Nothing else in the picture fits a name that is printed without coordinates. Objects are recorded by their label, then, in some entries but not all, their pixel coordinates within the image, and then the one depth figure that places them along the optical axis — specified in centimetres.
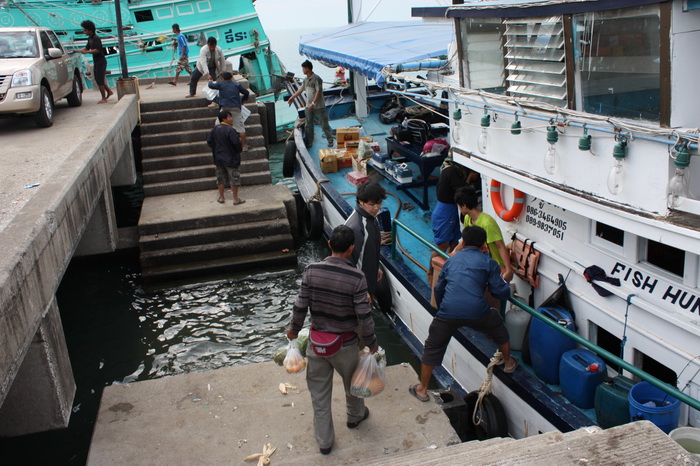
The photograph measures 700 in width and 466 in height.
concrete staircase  982
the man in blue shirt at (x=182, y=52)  1572
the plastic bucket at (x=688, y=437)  388
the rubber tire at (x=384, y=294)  783
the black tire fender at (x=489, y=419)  529
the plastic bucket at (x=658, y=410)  415
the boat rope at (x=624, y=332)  469
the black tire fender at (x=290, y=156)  1338
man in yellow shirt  571
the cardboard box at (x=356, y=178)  1045
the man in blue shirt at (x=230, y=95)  1107
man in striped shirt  413
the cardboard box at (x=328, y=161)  1139
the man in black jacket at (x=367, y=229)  524
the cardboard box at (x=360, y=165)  1067
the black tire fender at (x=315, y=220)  1075
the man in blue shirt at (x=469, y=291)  478
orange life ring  604
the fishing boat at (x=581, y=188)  393
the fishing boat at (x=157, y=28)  2405
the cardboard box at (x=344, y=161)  1160
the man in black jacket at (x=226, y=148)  976
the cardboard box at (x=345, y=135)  1197
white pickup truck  963
